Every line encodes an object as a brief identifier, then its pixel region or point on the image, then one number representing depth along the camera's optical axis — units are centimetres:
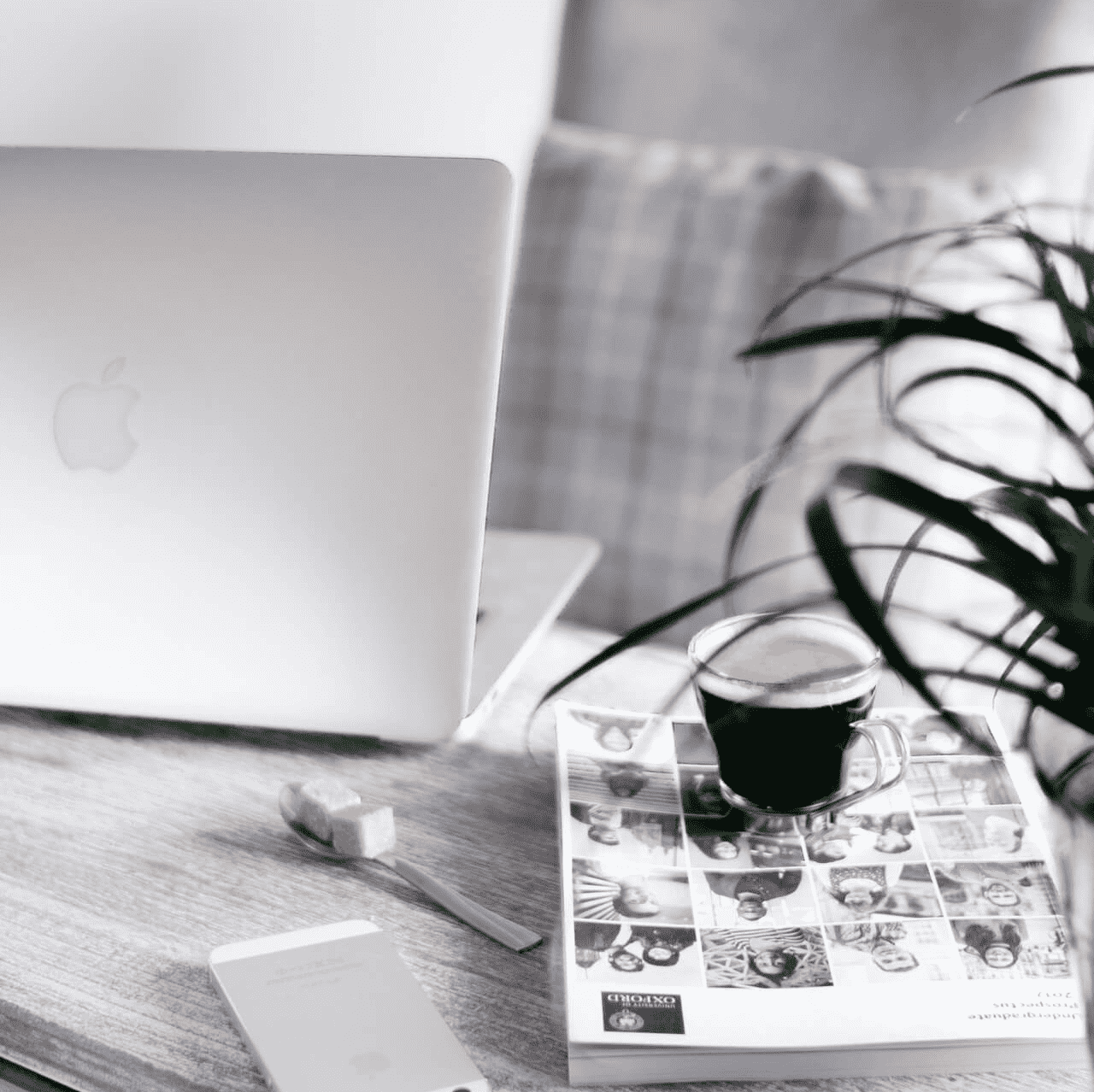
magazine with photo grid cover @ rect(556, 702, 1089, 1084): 53
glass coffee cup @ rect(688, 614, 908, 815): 66
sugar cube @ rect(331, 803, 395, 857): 68
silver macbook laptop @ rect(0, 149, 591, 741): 71
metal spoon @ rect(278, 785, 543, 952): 62
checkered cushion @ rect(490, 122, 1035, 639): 133
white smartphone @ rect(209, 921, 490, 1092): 51
